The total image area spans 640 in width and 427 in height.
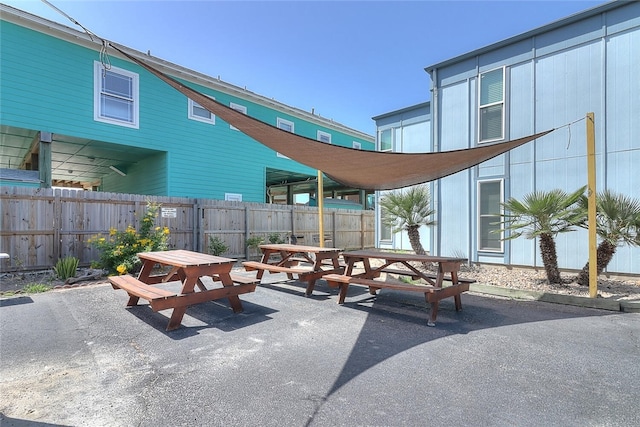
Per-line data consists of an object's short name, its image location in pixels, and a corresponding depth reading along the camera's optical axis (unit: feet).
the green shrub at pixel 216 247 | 30.17
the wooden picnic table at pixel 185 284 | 11.55
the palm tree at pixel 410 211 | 24.66
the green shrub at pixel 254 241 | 32.90
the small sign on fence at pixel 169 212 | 28.09
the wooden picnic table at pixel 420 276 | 12.68
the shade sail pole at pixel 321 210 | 23.88
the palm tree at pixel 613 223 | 15.87
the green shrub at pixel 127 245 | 22.04
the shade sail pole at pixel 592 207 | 15.01
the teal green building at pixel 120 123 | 26.02
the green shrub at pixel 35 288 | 17.58
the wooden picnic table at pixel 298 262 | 17.20
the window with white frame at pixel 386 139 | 35.52
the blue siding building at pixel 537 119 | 19.92
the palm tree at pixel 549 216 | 17.35
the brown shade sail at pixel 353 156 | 13.97
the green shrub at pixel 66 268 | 20.77
